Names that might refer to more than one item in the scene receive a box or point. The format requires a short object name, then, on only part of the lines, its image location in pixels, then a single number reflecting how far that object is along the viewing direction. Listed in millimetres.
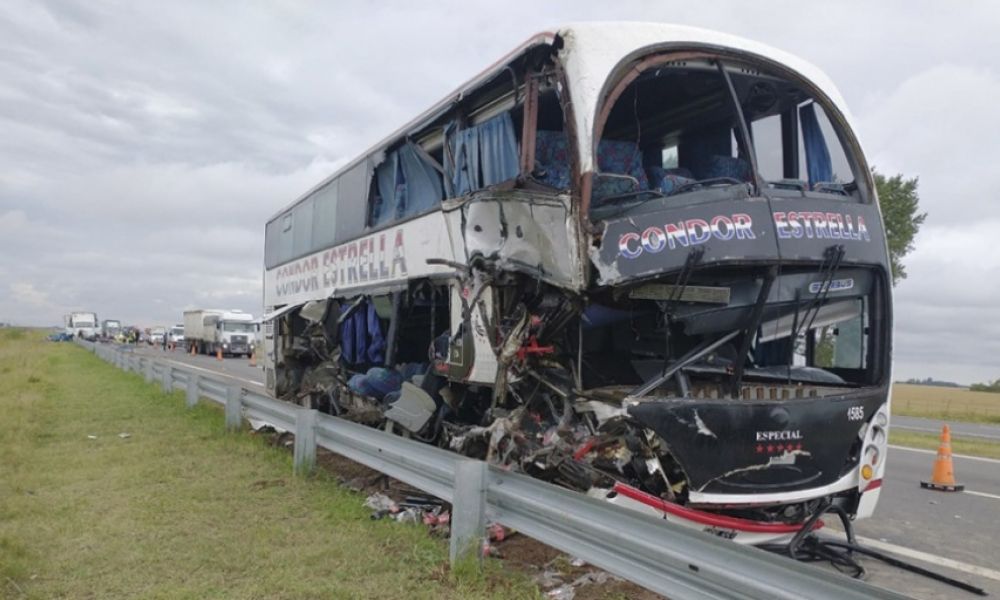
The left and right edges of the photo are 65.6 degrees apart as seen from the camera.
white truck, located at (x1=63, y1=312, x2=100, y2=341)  74875
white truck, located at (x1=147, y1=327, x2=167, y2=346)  72188
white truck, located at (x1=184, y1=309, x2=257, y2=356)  45875
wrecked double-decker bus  5078
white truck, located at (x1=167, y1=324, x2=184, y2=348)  65500
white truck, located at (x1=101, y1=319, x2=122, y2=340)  81562
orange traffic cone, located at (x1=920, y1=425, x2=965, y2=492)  8702
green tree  31453
